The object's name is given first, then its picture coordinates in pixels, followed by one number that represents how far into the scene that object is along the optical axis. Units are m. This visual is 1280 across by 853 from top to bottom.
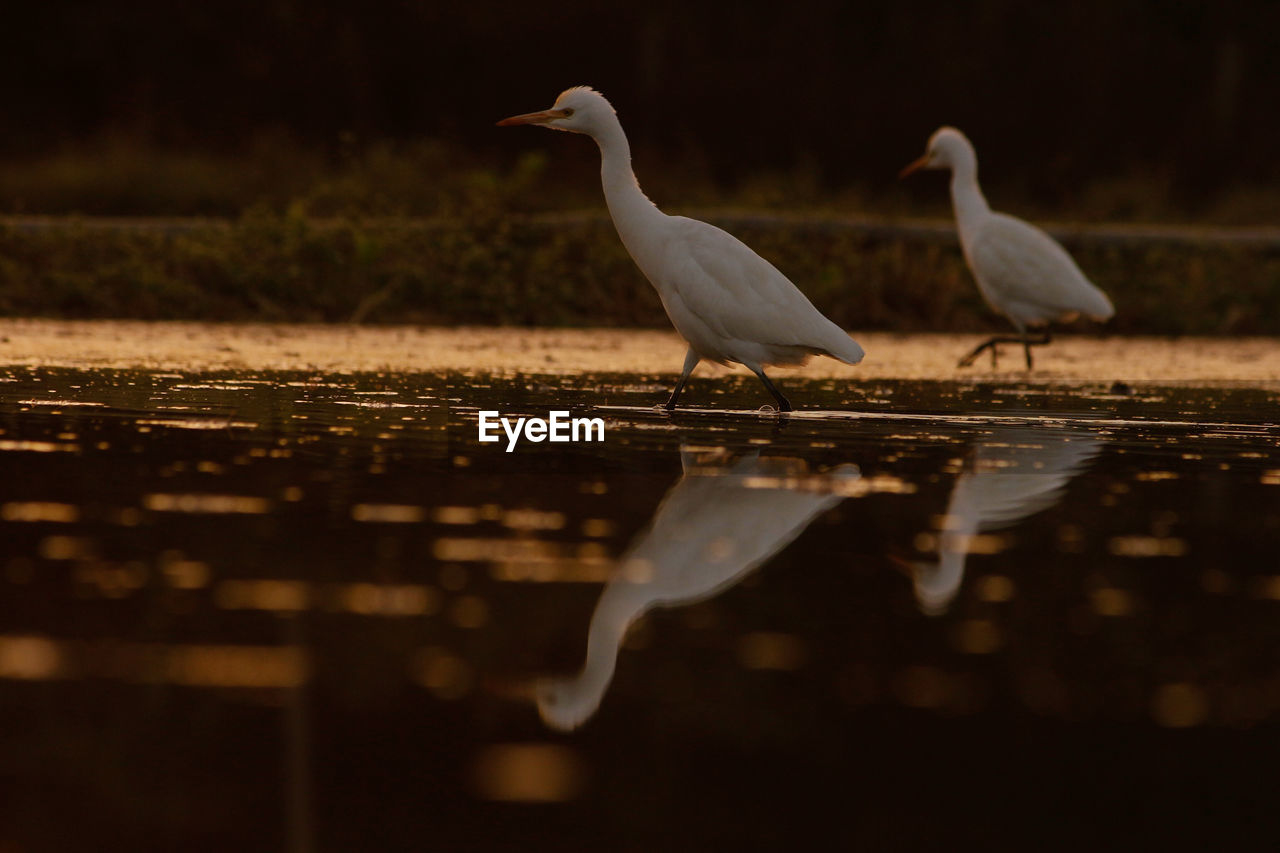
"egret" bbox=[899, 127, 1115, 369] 30.36
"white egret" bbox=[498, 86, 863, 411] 19.50
